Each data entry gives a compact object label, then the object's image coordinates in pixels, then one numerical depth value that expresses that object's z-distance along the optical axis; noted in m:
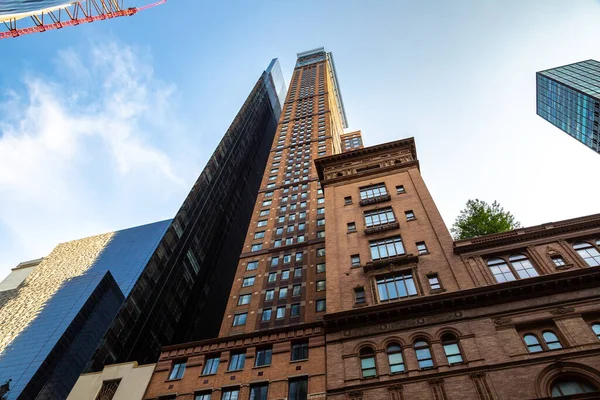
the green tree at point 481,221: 42.72
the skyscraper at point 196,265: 59.53
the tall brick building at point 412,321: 23.58
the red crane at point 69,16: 47.03
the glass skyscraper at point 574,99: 103.62
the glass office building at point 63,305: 78.66
